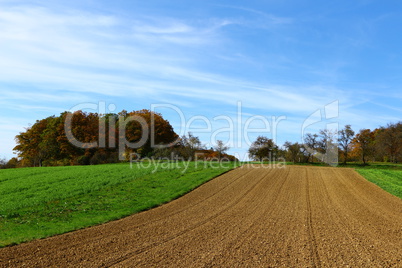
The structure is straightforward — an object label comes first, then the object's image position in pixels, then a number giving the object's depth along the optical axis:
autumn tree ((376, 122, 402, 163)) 63.35
